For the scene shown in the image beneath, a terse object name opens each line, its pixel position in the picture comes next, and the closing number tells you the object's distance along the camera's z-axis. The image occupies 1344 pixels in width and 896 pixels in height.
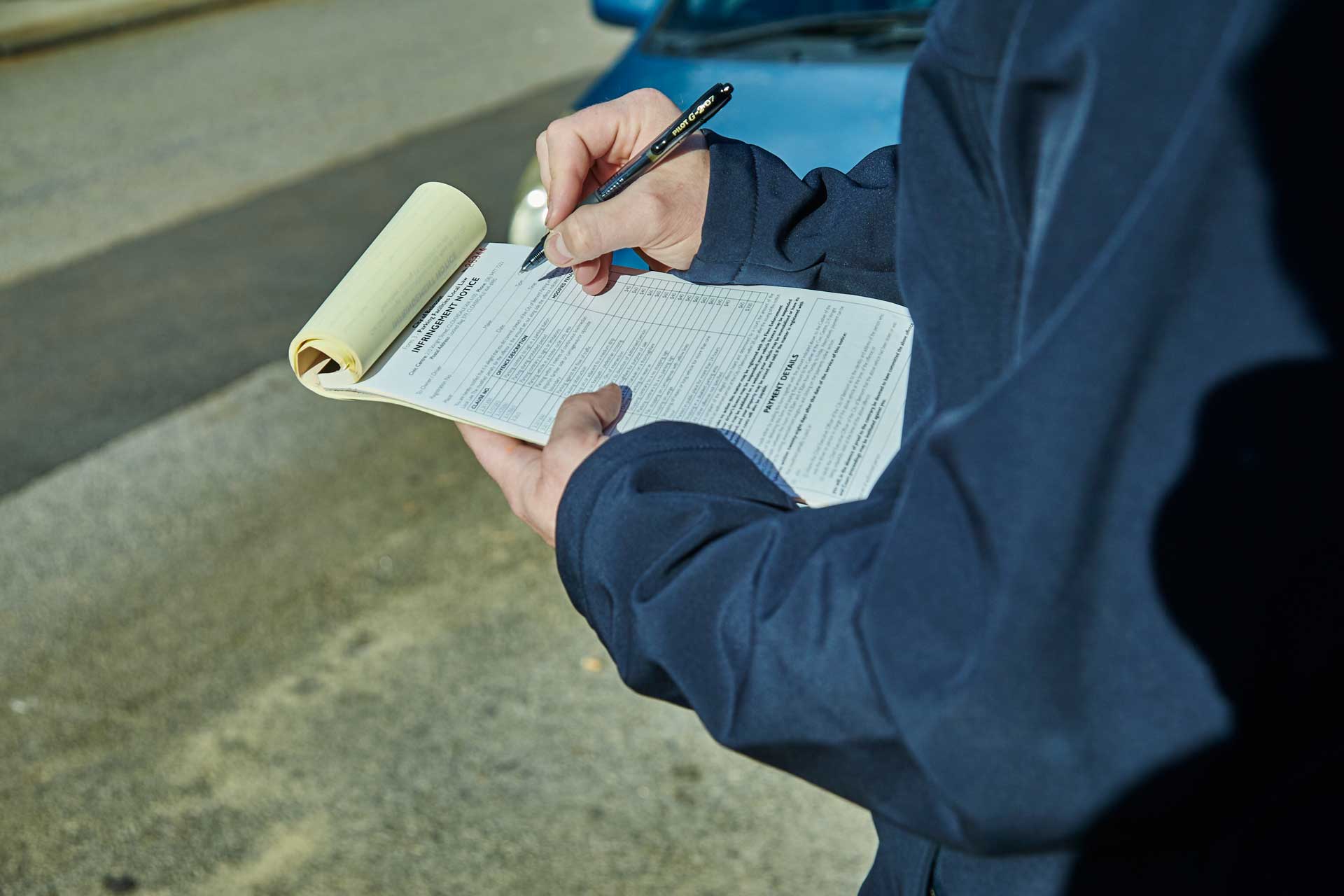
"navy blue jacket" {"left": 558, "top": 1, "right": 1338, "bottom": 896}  0.60
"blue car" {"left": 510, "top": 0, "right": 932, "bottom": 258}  2.73
